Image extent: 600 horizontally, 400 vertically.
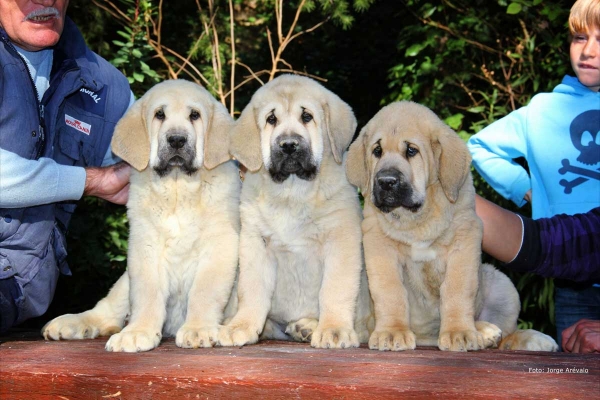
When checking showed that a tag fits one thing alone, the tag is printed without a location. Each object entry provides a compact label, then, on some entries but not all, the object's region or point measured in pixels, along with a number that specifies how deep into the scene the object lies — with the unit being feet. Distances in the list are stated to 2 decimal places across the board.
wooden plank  8.30
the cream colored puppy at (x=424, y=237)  12.15
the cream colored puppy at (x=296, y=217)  12.74
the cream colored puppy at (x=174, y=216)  12.79
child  15.80
